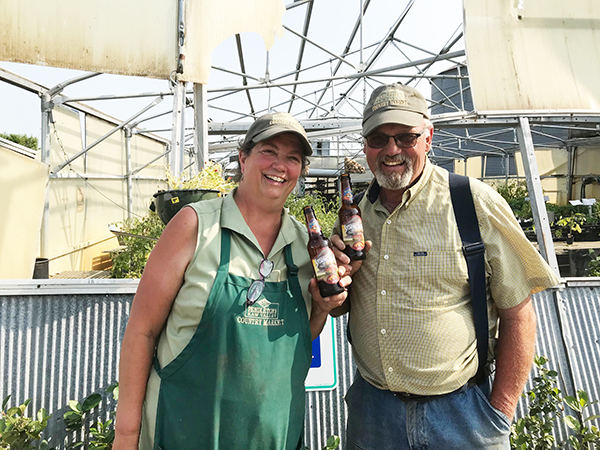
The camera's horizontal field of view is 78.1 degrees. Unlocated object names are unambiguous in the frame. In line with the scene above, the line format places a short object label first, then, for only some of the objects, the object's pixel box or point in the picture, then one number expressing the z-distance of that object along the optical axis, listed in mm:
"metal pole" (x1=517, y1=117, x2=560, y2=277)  3320
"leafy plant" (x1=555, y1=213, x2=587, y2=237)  6832
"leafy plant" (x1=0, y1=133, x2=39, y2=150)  17031
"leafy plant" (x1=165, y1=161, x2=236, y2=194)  2846
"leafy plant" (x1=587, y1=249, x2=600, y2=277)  4391
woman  1365
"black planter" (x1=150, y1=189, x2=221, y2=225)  2553
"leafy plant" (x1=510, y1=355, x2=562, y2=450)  2439
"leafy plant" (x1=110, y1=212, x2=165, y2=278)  4500
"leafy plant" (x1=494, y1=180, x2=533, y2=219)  9539
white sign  2604
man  1597
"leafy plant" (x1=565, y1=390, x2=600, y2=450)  2422
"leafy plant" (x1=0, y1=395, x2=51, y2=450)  2076
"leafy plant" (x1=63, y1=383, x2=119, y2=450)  2221
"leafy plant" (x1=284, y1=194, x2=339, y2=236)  4633
